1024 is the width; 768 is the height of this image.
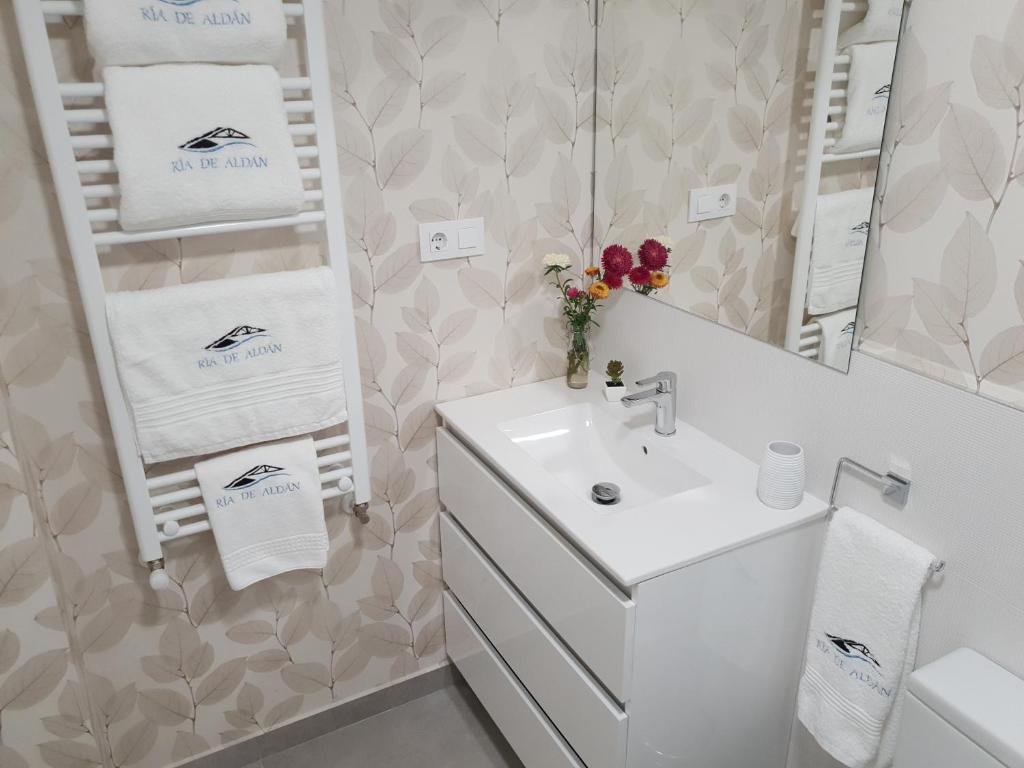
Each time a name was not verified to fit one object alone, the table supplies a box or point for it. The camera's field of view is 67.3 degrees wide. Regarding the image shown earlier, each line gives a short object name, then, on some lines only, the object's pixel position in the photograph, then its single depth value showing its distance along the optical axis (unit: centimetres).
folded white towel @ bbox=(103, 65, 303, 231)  134
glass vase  200
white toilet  110
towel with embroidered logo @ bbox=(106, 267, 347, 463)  147
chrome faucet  171
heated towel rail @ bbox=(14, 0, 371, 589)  130
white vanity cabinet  138
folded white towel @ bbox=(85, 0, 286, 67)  128
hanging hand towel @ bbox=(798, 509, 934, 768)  131
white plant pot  192
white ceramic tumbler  144
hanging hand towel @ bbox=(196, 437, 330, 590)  162
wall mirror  133
